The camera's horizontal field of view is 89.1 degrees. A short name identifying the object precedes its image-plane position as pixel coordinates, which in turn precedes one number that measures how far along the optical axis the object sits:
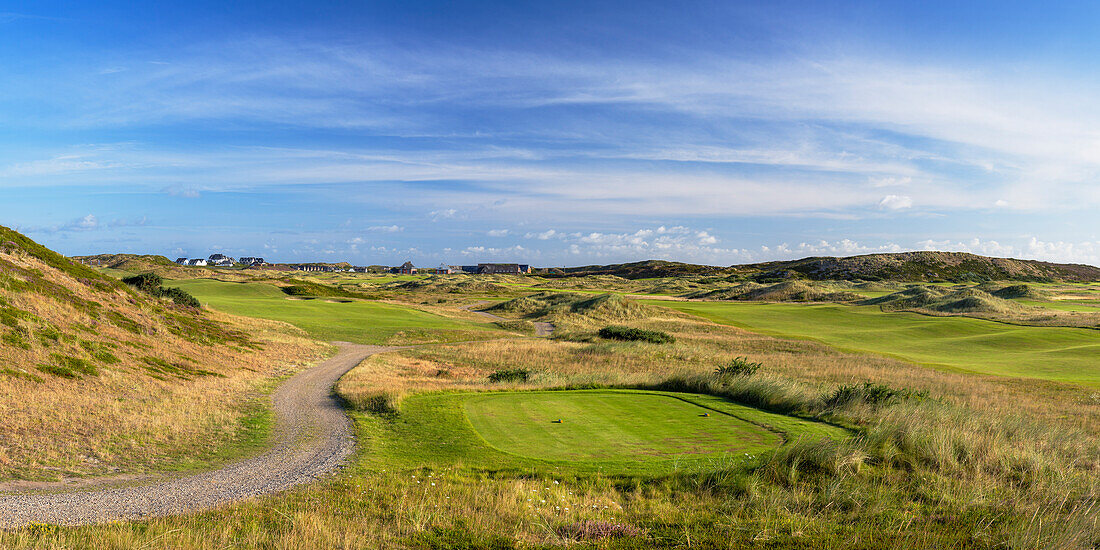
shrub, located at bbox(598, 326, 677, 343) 39.12
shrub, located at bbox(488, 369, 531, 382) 22.83
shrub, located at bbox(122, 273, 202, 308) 40.28
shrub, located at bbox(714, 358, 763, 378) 20.24
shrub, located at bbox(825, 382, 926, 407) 15.45
